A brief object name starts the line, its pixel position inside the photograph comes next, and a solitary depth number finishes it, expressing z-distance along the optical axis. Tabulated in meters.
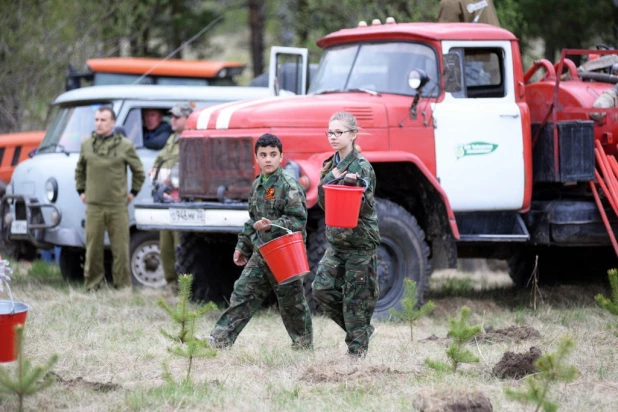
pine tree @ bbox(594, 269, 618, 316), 13.14
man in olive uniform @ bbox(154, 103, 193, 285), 19.89
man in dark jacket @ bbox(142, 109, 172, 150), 22.16
